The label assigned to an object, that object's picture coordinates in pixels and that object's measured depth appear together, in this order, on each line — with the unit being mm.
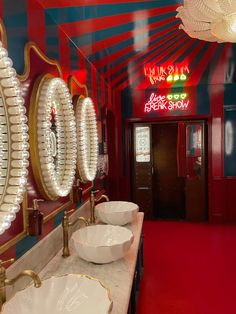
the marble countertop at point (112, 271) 1560
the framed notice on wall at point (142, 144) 5957
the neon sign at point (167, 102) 5668
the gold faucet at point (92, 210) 2891
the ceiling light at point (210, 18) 1781
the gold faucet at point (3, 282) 1256
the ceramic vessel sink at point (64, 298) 1290
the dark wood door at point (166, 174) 6762
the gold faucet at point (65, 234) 2141
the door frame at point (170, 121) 5613
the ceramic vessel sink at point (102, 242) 1850
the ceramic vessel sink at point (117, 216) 2711
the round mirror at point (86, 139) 2893
